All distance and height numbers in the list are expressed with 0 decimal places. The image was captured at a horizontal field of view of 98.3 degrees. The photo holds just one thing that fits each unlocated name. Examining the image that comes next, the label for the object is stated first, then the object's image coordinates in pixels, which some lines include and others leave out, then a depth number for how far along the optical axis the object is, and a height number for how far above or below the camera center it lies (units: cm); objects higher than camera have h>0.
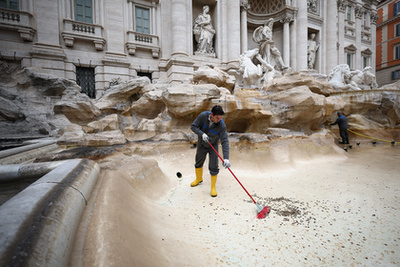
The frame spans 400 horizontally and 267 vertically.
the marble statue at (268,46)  1345 +599
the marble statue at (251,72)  842 +249
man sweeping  279 -21
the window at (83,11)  997 +676
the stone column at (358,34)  1891 +934
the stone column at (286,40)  1478 +708
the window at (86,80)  1010 +277
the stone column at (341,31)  1742 +904
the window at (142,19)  1130 +699
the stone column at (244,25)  1332 +761
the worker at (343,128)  670 -31
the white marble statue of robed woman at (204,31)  1207 +647
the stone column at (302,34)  1449 +737
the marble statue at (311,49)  1653 +685
